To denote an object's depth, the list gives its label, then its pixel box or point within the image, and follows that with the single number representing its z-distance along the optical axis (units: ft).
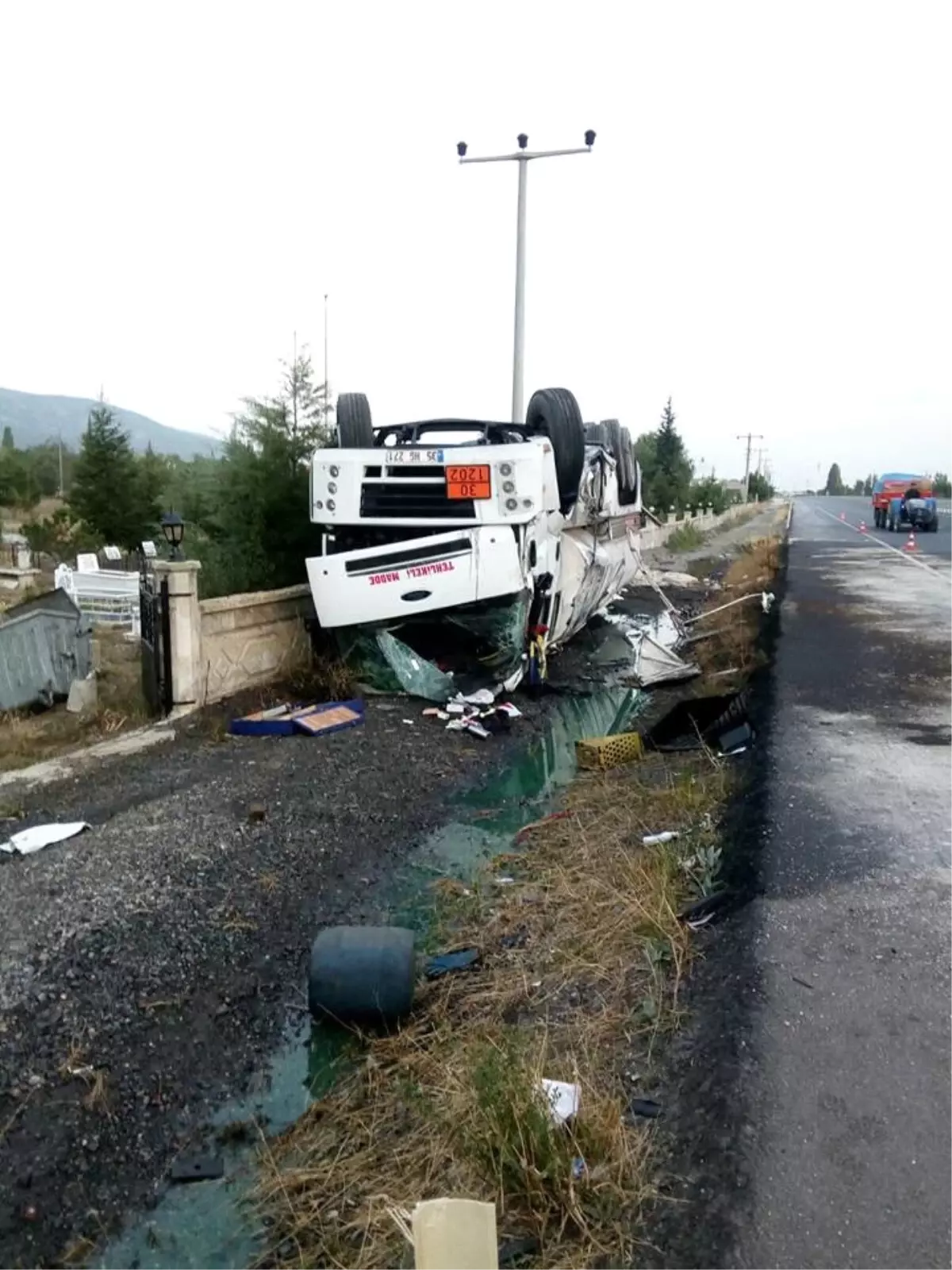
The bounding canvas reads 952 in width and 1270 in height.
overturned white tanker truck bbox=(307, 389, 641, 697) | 30.96
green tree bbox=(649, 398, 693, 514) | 158.30
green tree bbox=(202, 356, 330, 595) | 40.75
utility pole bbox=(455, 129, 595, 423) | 51.67
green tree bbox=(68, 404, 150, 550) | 82.79
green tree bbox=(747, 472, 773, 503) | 351.05
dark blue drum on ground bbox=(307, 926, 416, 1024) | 13.91
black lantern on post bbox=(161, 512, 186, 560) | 30.83
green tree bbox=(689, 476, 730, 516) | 180.75
